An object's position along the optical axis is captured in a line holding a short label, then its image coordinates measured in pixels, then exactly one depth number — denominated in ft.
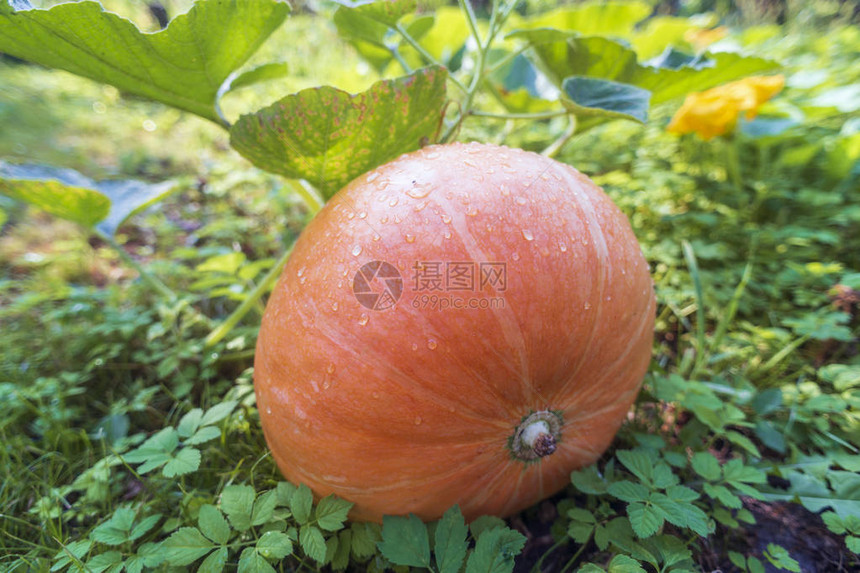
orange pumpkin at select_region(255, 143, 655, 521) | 1.79
